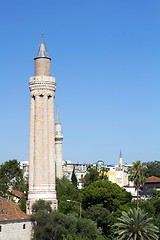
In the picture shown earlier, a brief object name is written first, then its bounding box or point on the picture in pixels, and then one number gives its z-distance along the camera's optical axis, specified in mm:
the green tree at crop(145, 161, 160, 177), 173625
